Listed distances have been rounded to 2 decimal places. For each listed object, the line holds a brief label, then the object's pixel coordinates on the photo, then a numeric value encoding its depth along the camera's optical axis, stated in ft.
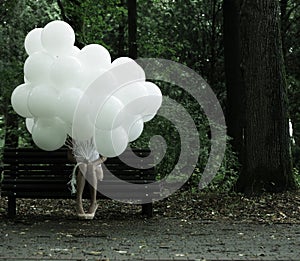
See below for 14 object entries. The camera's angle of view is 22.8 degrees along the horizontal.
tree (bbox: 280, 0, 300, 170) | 77.33
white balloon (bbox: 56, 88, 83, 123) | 29.76
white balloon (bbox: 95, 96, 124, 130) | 29.58
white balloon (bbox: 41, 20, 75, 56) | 30.99
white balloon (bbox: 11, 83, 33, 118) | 31.37
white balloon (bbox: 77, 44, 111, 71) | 30.86
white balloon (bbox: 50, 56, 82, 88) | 30.07
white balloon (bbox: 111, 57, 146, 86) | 30.81
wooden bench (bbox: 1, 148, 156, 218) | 35.60
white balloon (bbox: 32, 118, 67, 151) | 30.83
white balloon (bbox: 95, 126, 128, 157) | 30.14
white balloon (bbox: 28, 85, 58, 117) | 30.01
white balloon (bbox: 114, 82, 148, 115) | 30.45
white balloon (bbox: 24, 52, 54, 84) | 30.60
